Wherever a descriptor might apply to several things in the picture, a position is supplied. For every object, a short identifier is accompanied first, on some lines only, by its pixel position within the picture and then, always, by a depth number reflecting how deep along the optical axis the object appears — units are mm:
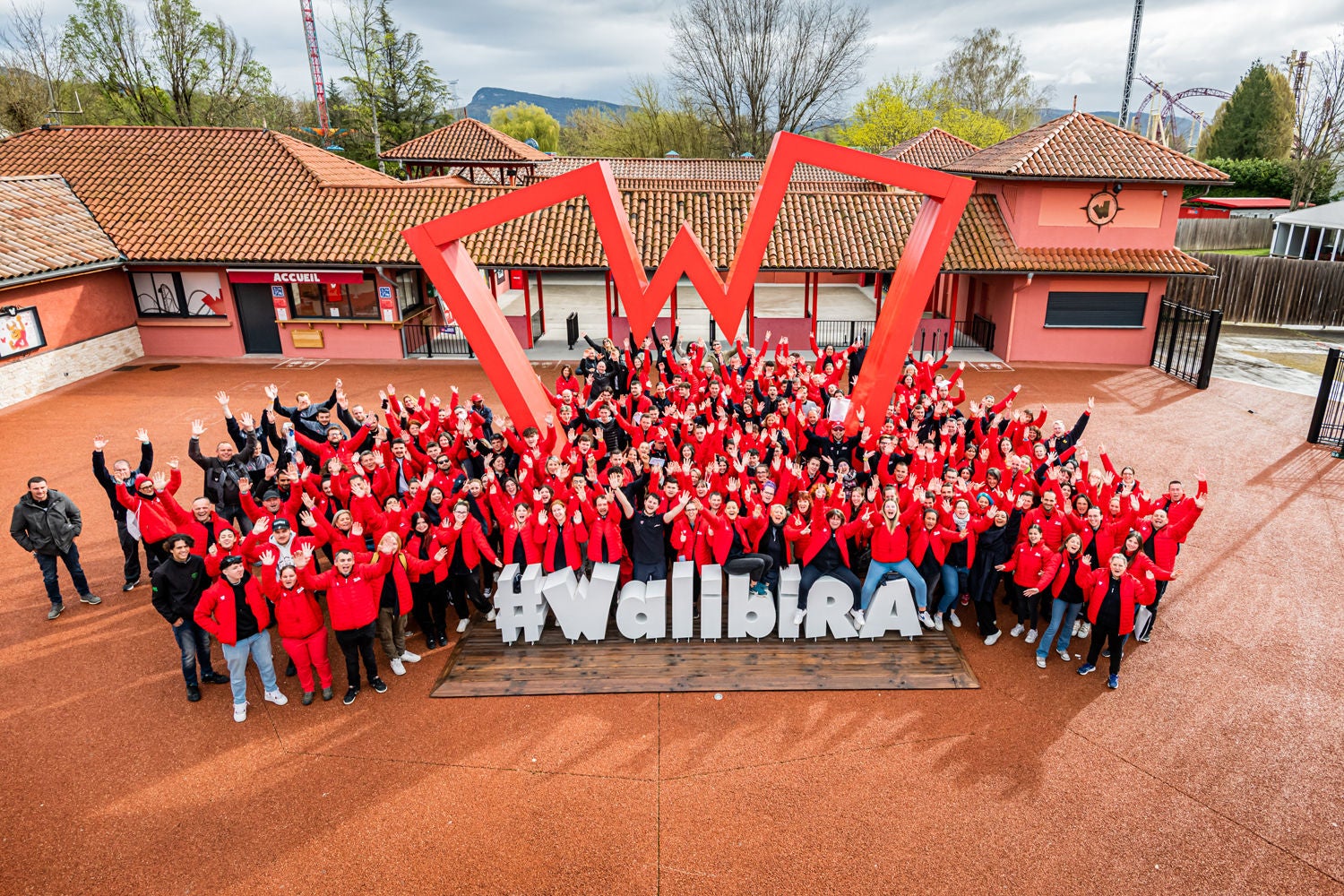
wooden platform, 6992
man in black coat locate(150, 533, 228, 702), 6297
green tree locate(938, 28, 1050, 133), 53000
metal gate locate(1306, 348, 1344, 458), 12391
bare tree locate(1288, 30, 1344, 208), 35562
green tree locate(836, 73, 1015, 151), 43875
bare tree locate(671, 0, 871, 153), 42312
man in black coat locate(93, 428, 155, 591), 7774
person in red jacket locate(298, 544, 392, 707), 6348
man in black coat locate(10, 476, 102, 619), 7633
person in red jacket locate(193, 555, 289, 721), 6113
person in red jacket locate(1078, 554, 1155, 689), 6617
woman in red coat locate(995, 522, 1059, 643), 7141
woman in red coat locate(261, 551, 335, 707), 6285
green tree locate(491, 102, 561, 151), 61238
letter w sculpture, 9969
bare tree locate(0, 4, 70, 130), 33844
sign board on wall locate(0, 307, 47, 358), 15461
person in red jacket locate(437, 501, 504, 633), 7328
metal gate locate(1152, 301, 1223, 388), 16141
